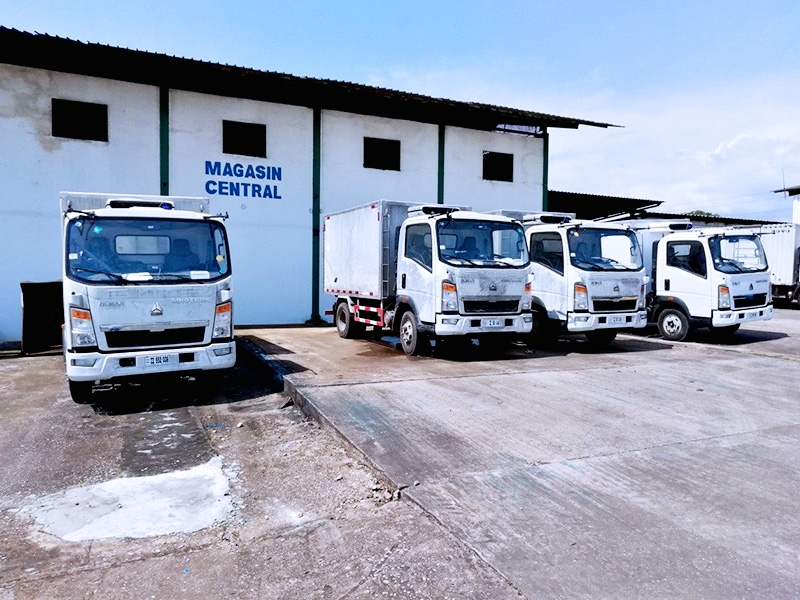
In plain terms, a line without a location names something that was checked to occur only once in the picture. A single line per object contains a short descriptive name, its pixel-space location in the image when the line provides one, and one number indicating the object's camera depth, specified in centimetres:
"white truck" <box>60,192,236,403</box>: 632
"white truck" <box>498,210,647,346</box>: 1022
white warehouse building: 1284
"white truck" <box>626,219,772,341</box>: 1123
